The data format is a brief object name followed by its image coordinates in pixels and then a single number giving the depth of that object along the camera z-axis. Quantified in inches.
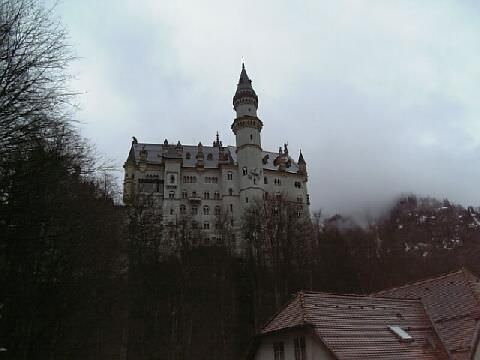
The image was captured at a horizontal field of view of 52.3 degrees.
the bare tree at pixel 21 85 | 554.9
